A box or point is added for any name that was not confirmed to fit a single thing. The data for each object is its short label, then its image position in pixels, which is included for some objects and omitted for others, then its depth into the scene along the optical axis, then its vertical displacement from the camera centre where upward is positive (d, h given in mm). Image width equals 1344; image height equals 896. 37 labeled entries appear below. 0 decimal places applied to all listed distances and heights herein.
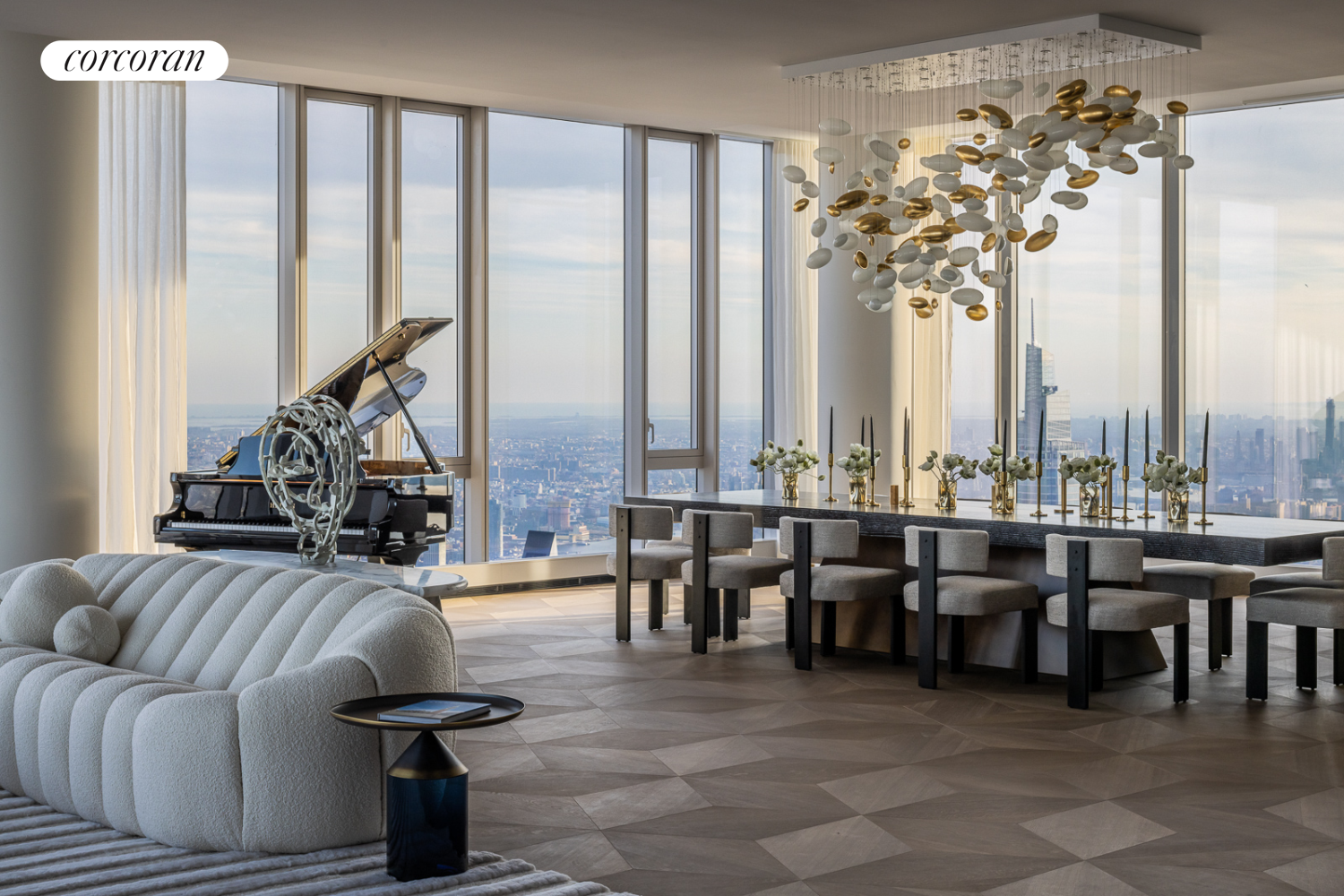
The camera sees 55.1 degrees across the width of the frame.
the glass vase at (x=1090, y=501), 6914 -328
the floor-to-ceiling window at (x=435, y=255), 9695 +1390
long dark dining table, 5984 -495
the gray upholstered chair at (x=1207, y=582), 6547 -727
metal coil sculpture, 5238 -134
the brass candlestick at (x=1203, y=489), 6555 -256
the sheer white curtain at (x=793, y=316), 11398 +1099
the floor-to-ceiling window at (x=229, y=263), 8797 +1208
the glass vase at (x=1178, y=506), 6707 -342
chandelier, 6219 +1575
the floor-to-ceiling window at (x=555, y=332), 10188 +865
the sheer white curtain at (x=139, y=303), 8281 +878
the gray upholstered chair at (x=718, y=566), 7355 -735
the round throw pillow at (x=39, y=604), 4652 -608
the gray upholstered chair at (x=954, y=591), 6402 -761
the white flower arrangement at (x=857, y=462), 7945 -140
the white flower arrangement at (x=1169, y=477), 6672 -186
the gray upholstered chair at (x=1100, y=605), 5961 -771
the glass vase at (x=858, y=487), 7992 -297
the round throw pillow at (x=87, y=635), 4547 -702
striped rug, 3447 -1198
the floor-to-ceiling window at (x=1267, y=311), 9609 +995
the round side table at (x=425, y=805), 3570 -1025
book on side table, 3446 -748
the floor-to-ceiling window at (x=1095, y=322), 10328 +976
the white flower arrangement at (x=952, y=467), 7582 -159
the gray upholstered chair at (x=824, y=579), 6906 -753
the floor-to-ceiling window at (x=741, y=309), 11344 +1157
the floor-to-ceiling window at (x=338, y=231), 9273 +1505
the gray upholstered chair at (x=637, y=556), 7871 -726
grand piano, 7430 -367
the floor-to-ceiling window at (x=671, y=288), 10938 +1299
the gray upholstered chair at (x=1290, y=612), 5965 -798
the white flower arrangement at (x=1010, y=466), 7215 -148
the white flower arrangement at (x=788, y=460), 8427 -134
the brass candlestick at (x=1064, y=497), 7070 -314
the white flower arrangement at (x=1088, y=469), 6891 -151
